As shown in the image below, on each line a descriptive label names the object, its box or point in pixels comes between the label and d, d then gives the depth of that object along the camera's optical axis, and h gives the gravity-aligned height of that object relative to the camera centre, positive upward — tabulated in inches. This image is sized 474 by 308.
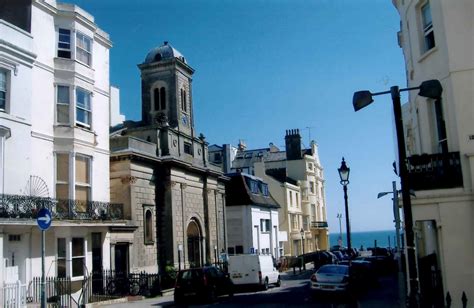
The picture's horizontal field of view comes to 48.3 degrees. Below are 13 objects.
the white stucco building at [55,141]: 789.2 +173.1
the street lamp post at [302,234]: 2603.1 -12.9
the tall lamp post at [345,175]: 674.2 +69.0
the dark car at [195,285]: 932.0 -84.7
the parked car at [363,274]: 1008.2 -92.7
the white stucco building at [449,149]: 519.5 +78.4
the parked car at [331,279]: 877.2 -80.9
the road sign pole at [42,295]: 569.0 -54.7
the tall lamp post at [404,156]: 365.7 +50.4
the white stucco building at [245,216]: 1962.4 +69.9
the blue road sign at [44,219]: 555.2 +26.9
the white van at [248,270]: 1149.7 -76.9
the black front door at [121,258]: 1154.0 -36.9
